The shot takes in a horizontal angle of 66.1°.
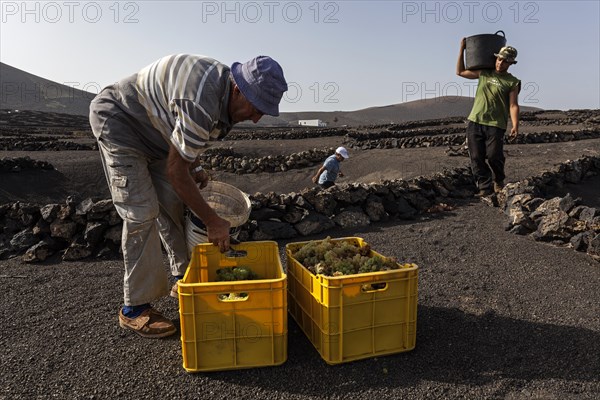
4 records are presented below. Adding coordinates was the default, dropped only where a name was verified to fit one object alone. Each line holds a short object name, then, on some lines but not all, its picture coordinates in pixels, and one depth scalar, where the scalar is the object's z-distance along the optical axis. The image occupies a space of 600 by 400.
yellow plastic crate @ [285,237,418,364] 2.85
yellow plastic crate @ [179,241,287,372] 2.76
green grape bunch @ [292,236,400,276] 3.10
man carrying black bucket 7.16
